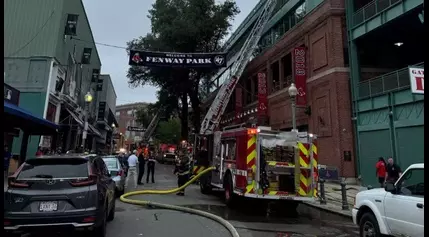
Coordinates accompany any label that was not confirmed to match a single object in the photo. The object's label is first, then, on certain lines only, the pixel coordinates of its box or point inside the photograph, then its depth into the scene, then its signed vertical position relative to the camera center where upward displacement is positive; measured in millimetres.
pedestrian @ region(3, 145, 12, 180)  16625 +138
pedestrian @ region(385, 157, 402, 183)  14820 +61
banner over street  22234 +6526
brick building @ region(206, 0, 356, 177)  20766 +6222
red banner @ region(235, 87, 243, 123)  35875 +6381
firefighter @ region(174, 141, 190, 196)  15292 -195
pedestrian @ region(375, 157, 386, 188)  15938 +88
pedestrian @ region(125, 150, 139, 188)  17477 -102
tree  38875 +13721
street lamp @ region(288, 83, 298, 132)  14898 +3060
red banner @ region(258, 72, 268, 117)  29547 +5691
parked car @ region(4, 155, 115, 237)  6395 -615
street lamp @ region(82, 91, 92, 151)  21062 +2241
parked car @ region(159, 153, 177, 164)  51819 +1099
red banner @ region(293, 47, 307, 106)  23734 +6072
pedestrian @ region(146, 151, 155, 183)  19828 +19
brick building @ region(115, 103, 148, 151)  104538 +13919
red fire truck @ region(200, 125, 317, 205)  11047 +120
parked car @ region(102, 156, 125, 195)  13688 -284
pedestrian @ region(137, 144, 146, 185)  19016 -47
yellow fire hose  8465 -1206
